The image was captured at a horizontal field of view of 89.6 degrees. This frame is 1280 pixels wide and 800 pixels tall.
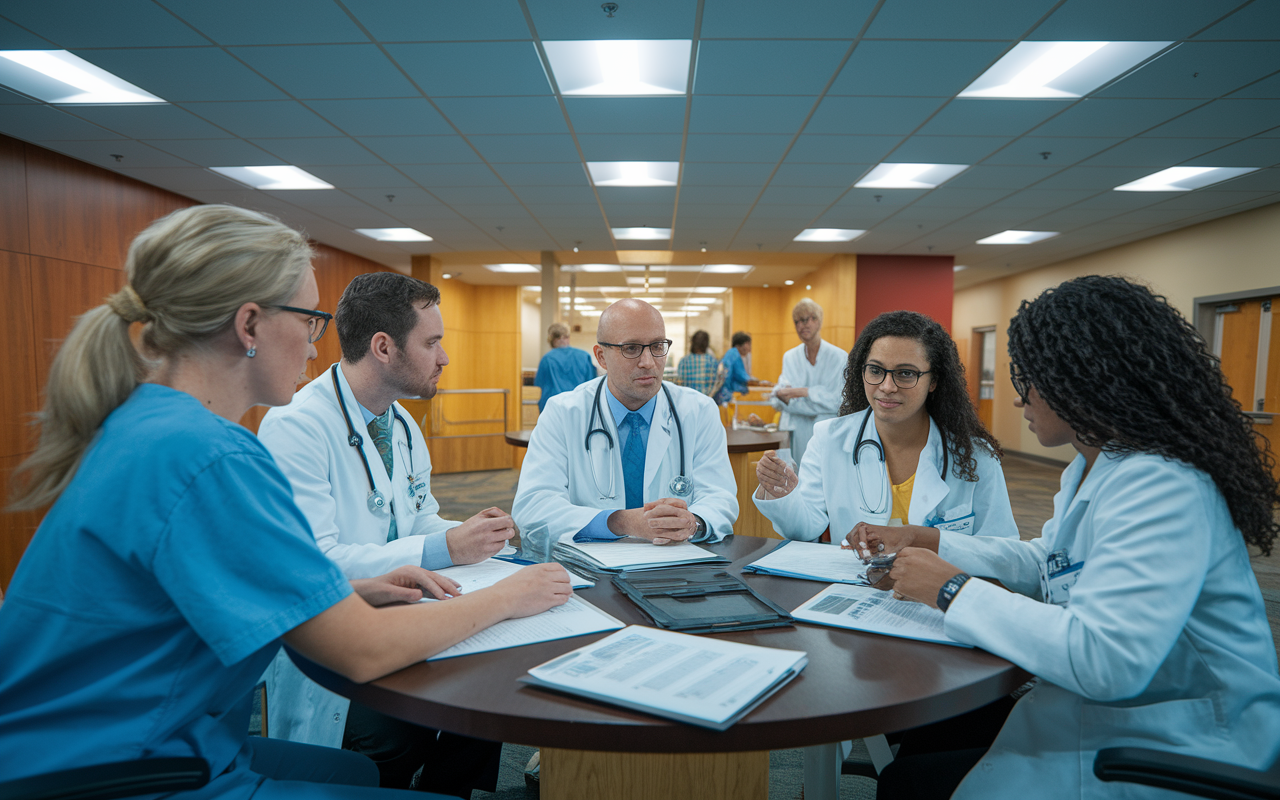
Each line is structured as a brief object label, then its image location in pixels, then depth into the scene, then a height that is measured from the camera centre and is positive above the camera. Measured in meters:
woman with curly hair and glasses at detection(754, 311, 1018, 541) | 2.02 -0.32
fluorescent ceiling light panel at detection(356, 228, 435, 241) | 9.10 +1.75
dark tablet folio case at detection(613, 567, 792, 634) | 1.13 -0.47
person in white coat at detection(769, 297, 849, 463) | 5.49 -0.19
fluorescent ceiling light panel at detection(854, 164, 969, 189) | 6.13 +1.83
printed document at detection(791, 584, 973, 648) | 1.12 -0.47
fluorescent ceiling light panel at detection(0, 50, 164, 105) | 4.11 +1.85
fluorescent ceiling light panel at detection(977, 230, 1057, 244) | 8.73 +1.72
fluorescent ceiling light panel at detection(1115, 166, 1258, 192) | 6.08 +1.80
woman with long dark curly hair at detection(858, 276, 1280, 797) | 0.97 -0.35
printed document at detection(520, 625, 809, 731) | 0.82 -0.45
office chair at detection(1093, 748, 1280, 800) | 0.86 -0.56
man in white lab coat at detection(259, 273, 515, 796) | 1.53 -0.36
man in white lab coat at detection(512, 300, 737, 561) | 2.21 -0.29
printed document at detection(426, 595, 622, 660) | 1.04 -0.46
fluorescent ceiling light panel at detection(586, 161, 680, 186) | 6.28 +1.85
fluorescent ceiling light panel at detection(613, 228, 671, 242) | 9.05 +1.78
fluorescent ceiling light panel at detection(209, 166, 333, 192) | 6.32 +1.80
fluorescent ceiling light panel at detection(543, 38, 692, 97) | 3.96 +1.88
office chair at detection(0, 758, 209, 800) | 0.76 -0.52
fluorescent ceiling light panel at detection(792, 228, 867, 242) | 8.87 +1.76
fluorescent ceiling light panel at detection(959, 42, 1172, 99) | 3.87 +1.87
